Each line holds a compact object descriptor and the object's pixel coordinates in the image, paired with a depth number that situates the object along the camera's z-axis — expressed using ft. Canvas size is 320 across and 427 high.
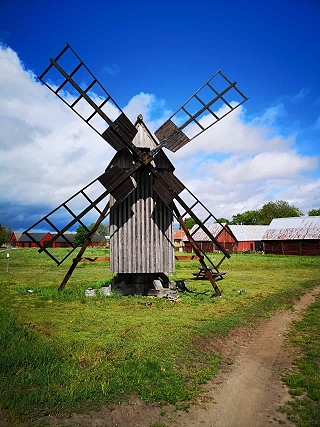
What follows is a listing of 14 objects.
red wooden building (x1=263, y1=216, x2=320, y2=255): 154.51
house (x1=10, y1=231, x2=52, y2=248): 360.81
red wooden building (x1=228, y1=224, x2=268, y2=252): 215.51
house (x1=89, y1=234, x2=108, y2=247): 379.68
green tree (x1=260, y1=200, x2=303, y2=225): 319.47
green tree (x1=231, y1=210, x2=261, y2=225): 414.21
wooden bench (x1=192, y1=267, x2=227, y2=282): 50.99
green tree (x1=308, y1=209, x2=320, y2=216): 341.08
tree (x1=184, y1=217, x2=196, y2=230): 414.41
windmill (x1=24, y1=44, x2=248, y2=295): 44.45
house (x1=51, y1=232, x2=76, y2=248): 364.01
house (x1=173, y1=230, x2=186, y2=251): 360.15
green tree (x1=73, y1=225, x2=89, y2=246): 244.38
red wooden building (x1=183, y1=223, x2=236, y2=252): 191.05
